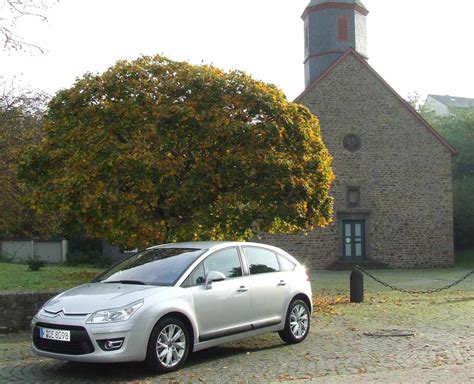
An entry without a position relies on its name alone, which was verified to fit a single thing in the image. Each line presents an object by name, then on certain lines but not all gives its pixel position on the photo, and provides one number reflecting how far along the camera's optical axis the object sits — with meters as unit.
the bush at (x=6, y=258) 27.97
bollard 14.58
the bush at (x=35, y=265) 18.97
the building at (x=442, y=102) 69.25
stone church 30.52
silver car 6.83
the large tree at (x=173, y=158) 11.95
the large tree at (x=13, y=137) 21.56
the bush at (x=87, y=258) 30.95
